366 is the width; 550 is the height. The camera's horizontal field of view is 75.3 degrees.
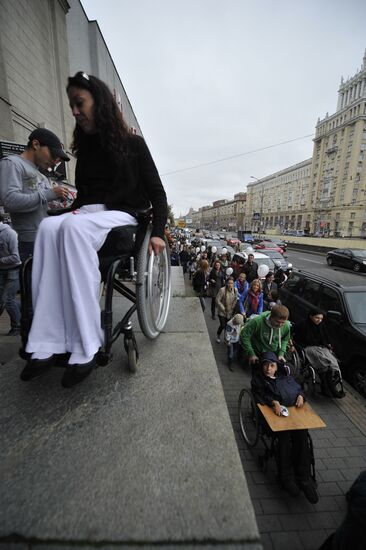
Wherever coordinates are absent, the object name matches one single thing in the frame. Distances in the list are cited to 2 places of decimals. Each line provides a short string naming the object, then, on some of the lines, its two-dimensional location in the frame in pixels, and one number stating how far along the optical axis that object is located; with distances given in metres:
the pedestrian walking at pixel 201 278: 8.72
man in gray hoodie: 1.64
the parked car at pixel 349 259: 17.02
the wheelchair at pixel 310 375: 4.04
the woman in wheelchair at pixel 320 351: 4.05
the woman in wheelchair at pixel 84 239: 1.15
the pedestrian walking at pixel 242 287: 6.87
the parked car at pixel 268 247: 20.34
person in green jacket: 3.52
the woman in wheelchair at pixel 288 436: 2.56
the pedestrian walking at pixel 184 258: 14.66
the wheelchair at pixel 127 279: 1.23
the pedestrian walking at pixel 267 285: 8.70
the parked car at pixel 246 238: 35.17
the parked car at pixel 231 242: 26.98
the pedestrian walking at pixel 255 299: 6.38
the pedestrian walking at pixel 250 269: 8.72
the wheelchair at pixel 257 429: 2.72
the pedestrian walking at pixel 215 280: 8.88
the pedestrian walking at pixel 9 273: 3.05
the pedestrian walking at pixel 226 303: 6.16
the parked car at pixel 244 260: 10.26
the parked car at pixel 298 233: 58.78
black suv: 4.40
